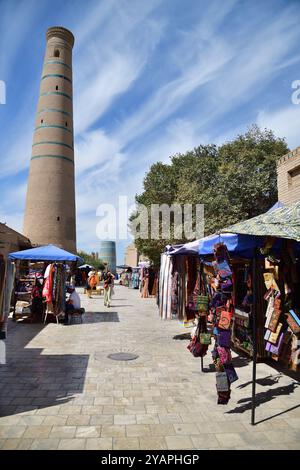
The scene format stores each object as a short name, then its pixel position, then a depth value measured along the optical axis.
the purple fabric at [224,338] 4.83
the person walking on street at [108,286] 16.27
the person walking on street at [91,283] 22.21
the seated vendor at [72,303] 11.97
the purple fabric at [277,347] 4.82
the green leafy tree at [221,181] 21.84
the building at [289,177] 10.81
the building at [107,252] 103.44
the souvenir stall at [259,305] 4.74
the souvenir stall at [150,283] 24.27
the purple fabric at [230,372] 4.78
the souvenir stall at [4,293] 5.00
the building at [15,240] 23.23
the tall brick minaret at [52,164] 34.44
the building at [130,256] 68.42
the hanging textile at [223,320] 4.65
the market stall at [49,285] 11.67
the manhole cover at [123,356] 7.29
